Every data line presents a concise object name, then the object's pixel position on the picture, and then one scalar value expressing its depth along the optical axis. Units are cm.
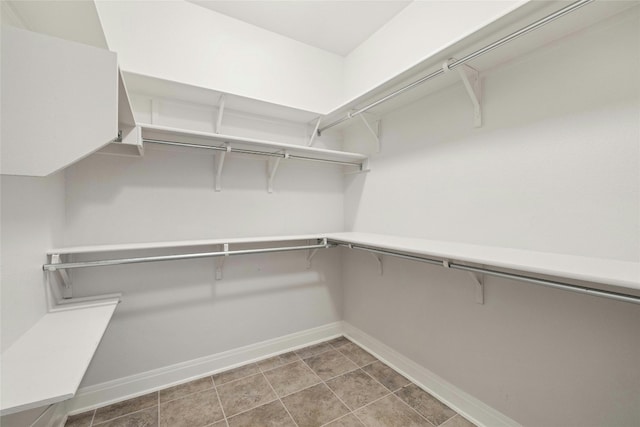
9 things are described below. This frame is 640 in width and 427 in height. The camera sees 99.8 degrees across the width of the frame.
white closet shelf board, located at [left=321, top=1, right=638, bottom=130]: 110
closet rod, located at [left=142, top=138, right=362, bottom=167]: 178
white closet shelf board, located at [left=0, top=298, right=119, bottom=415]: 73
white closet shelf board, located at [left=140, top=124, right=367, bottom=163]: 171
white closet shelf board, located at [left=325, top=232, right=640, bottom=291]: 91
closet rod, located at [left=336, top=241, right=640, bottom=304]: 93
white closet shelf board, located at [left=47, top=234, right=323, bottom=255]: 153
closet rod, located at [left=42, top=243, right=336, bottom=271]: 145
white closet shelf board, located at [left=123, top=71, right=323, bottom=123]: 176
